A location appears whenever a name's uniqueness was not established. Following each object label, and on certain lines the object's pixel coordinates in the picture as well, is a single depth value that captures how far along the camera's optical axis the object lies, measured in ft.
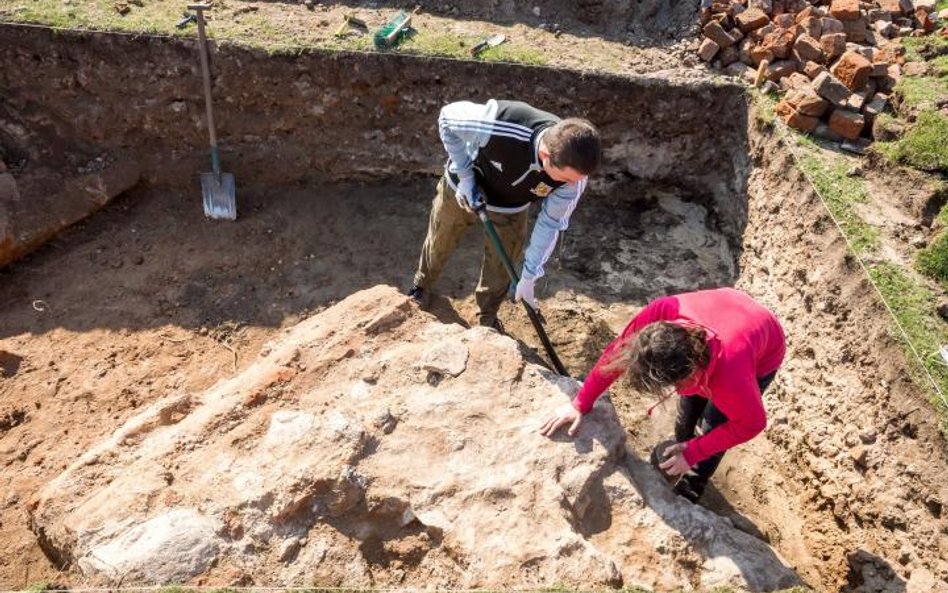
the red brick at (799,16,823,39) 18.86
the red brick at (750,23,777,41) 19.18
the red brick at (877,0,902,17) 19.72
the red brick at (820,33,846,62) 18.22
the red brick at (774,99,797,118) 17.16
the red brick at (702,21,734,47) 19.49
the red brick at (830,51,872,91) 17.19
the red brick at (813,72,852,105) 16.97
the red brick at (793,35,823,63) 18.26
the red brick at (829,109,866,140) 16.67
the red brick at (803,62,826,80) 18.01
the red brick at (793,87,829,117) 16.79
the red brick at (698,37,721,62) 19.50
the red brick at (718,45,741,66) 19.45
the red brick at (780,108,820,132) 16.94
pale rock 9.16
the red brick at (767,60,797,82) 18.39
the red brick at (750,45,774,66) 18.75
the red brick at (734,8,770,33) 19.53
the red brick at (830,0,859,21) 19.13
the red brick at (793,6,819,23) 19.24
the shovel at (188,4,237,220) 18.67
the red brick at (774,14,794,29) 19.40
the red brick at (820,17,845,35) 18.81
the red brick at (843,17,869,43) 19.21
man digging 10.53
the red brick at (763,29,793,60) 18.56
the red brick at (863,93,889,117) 16.98
